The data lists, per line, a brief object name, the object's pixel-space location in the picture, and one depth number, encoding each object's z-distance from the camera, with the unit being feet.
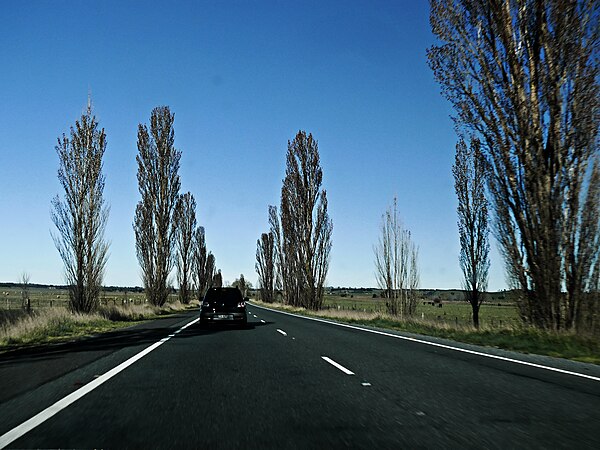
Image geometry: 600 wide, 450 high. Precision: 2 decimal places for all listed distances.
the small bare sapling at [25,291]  98.99
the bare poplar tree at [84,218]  75.82
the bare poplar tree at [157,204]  117.39
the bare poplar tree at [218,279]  310.74
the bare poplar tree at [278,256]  189.26
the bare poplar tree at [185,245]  178.40
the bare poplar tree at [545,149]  41.63
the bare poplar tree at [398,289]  94.84
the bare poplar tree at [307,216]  122.42
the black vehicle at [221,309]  60.59
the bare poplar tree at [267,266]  221.05
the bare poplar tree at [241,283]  437.46
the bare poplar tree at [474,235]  85.05
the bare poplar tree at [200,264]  216.33
